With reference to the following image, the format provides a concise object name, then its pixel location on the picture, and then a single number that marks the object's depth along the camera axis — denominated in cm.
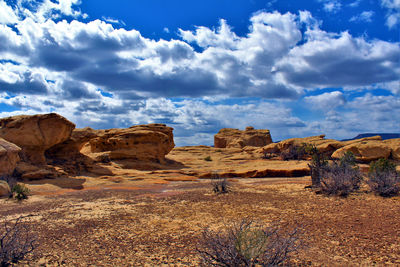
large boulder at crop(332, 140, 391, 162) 2020
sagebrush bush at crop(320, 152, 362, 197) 934
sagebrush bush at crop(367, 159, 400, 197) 884
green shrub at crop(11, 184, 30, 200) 1114
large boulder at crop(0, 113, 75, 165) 1841
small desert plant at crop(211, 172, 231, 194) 1168
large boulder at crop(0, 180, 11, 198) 1163
